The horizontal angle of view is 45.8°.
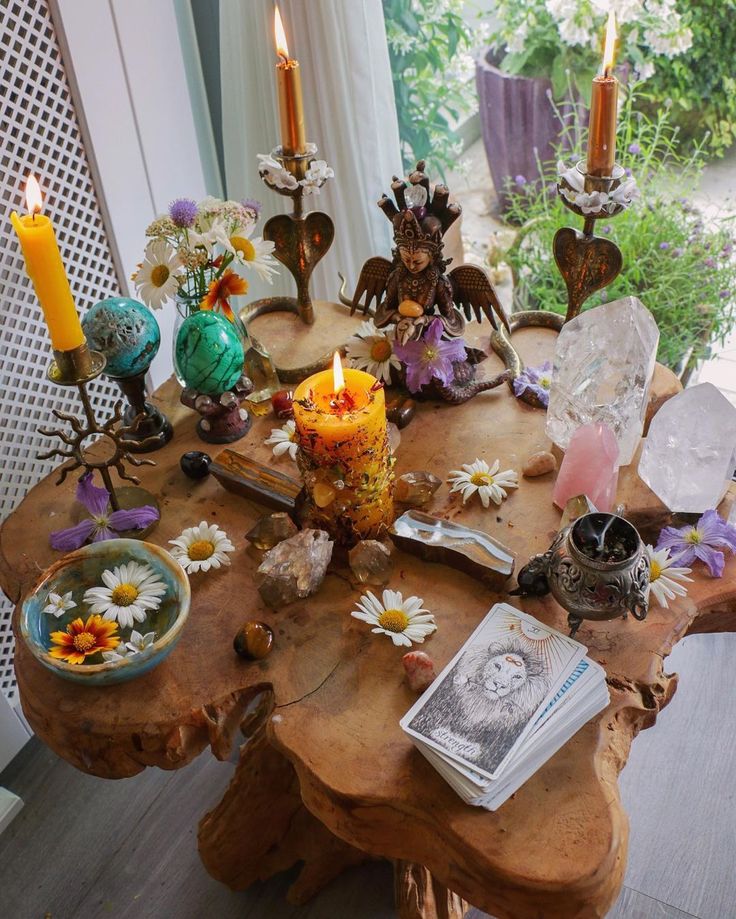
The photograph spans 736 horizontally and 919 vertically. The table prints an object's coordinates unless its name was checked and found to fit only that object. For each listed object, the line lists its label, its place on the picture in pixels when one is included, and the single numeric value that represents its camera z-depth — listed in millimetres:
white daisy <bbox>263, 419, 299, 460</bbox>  1228
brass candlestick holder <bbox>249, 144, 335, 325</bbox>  1255
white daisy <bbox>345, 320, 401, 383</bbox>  1265
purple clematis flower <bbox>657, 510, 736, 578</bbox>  1033
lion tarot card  843
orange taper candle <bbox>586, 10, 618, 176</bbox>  1052
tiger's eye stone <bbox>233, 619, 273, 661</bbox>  962
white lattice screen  1382
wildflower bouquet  1158
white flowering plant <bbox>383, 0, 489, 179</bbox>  1935
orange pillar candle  979
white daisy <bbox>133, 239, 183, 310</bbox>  1177
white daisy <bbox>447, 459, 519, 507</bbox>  1129
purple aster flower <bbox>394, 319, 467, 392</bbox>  1224
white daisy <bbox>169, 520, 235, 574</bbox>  1065
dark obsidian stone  1188
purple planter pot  2279
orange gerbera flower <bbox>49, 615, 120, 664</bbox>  936
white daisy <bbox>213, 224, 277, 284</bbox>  1208
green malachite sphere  1159
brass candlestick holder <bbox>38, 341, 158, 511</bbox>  1004
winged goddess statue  1118
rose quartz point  1042
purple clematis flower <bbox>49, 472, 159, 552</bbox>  1104
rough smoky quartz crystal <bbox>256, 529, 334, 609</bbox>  1016
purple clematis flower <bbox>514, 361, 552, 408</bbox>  1268
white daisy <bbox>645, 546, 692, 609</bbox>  987
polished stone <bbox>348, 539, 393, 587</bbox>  1038
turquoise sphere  1160
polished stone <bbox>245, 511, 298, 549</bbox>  1077
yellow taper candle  922
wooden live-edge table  809
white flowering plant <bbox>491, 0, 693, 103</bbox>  1971
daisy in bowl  970
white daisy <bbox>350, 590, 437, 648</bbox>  975
